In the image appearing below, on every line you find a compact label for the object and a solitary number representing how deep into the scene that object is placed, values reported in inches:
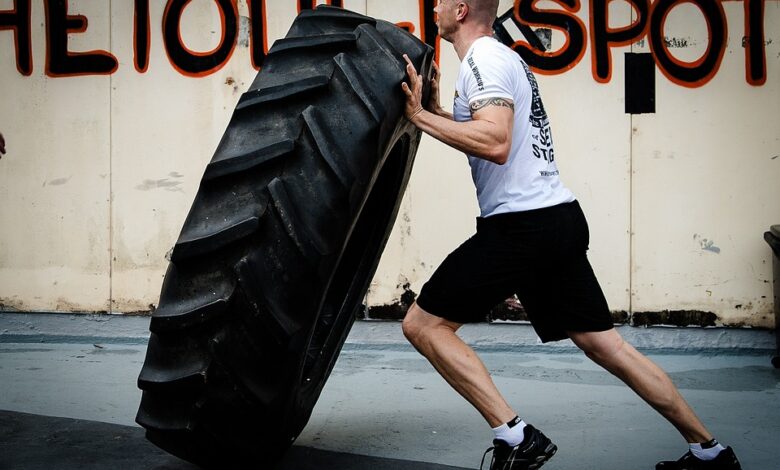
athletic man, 142.1
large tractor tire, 121.1
